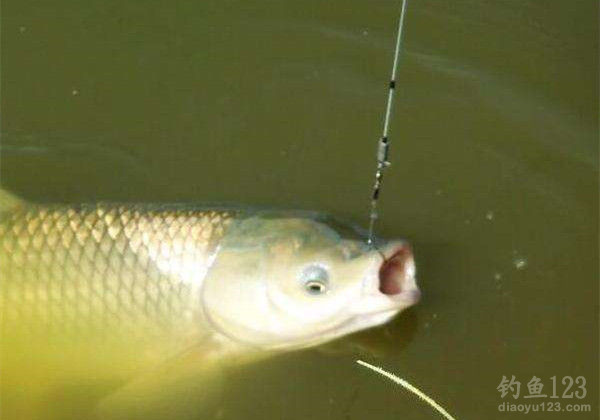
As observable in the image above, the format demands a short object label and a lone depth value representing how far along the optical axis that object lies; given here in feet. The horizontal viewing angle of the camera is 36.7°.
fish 9.43
